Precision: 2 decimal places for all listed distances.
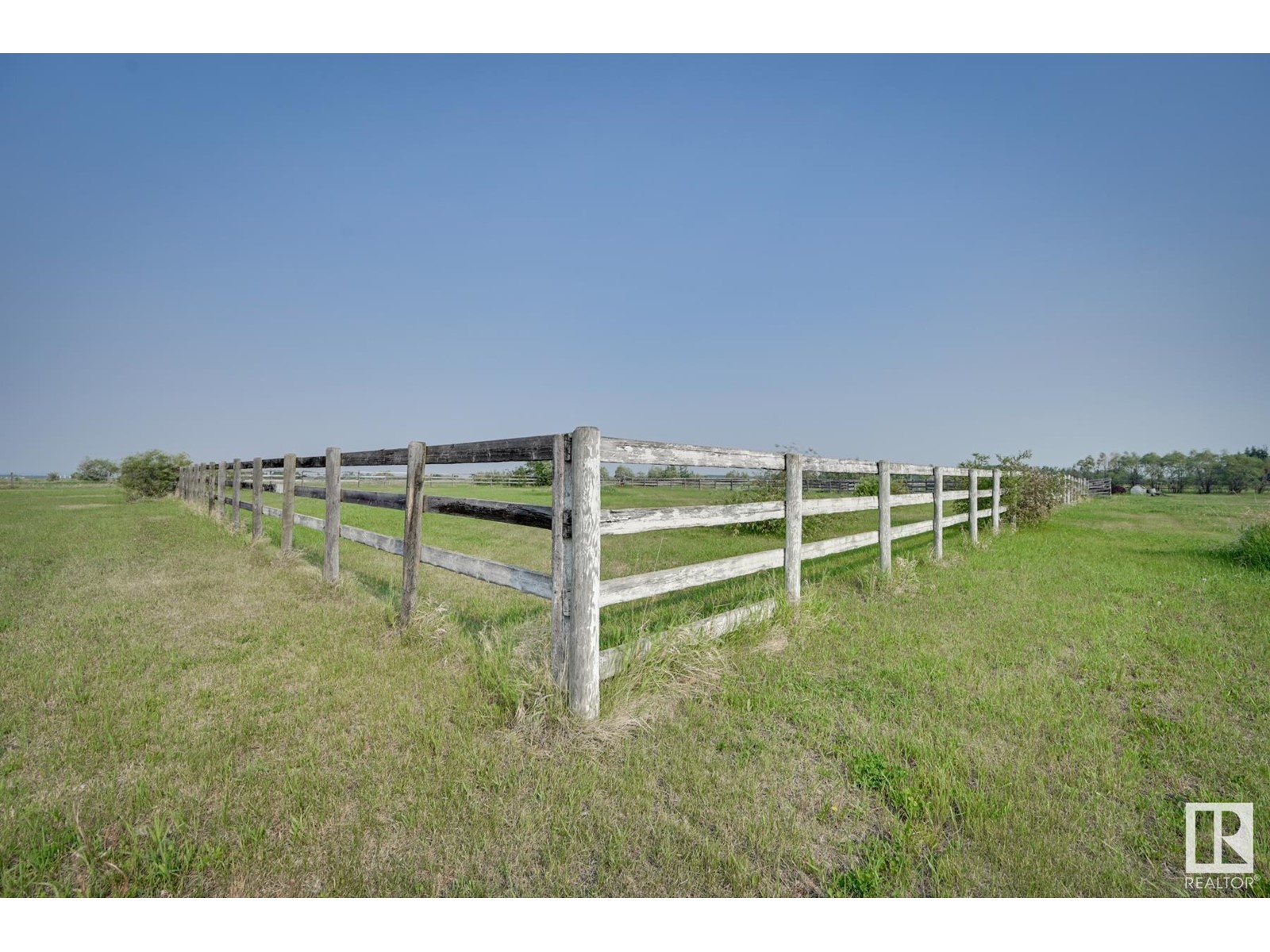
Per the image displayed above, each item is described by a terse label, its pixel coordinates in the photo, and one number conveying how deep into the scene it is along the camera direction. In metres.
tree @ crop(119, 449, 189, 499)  27.97
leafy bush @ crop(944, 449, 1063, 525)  14.04
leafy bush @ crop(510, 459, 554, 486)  25.86
